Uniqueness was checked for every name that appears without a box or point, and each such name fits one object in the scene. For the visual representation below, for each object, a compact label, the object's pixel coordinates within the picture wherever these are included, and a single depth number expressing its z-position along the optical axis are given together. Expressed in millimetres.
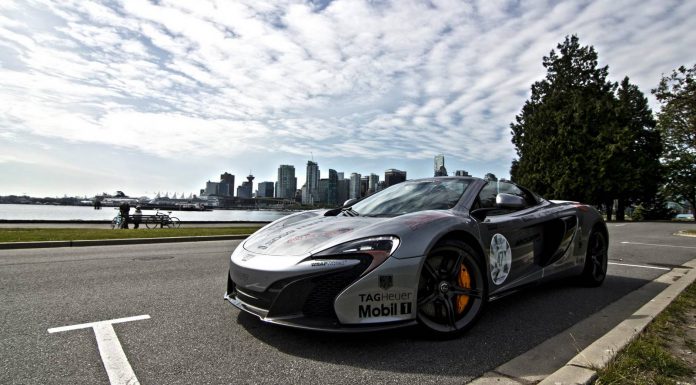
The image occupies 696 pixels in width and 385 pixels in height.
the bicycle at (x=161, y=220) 22312
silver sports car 2717
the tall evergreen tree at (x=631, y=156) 37812
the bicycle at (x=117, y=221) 20289
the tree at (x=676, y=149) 22812
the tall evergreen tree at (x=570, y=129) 39188
